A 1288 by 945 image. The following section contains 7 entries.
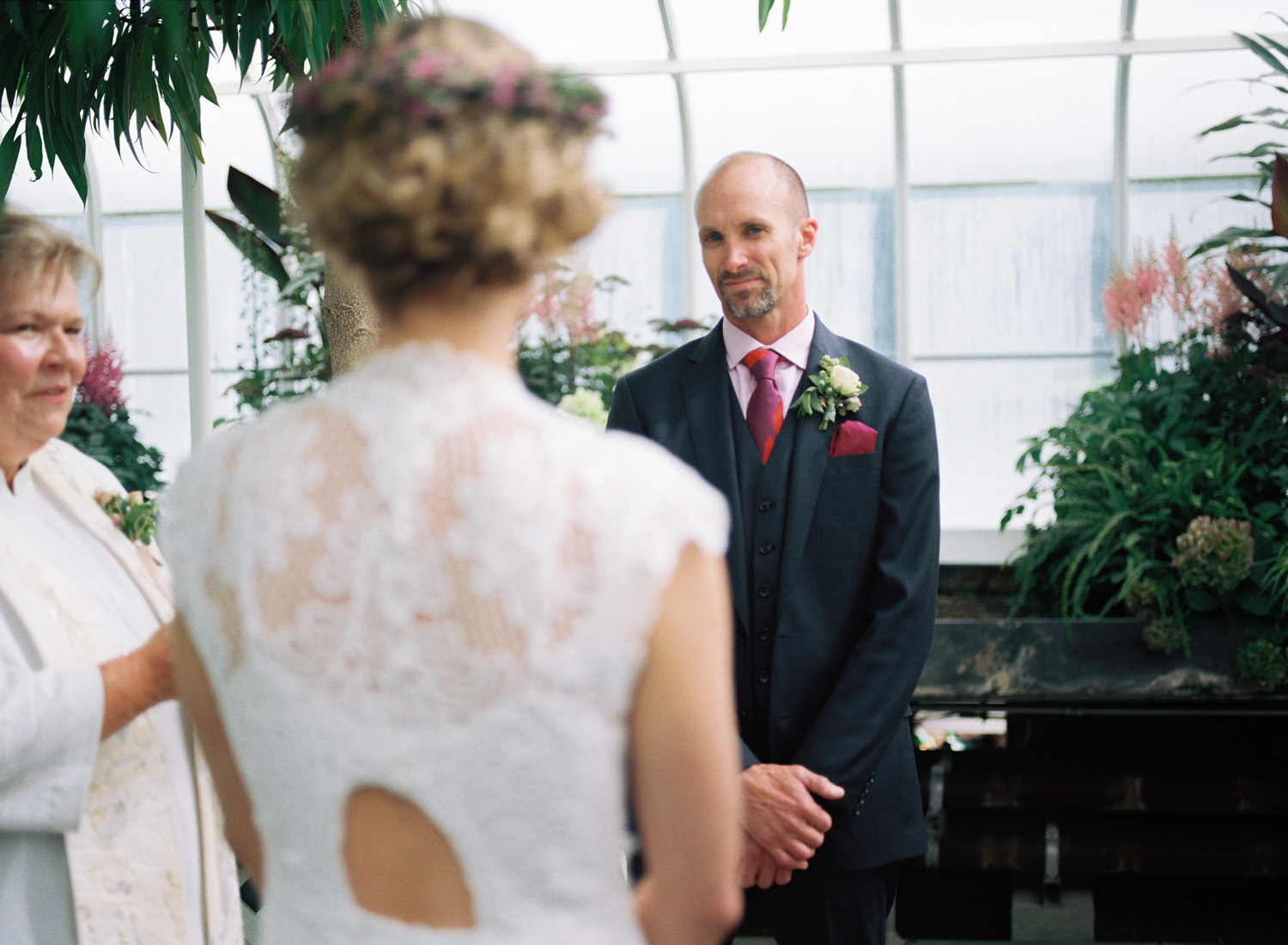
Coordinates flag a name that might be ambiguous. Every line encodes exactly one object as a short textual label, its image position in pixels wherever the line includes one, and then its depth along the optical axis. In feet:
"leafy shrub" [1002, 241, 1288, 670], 12.53
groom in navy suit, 6.15
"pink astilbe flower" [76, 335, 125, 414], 16.88
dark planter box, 12.57
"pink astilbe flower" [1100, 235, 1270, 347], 14.69
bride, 2.62
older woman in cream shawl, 4.49
